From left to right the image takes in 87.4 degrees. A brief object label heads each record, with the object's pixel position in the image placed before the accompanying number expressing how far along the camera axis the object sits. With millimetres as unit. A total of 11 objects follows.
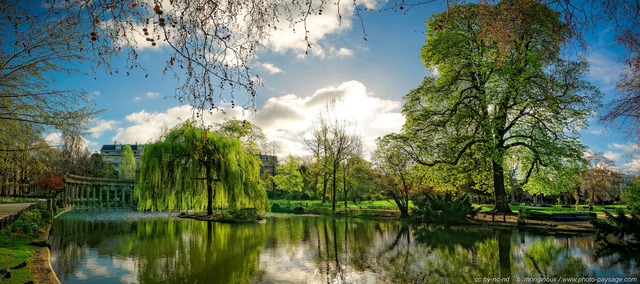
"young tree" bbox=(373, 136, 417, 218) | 24014
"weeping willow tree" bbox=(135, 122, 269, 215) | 22672
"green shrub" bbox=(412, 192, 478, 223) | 21312
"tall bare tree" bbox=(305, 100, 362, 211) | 36719
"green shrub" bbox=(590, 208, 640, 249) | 13500
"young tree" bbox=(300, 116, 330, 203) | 38688
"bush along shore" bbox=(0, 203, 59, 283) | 7105
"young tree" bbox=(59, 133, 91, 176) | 51094
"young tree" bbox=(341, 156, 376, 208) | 30922
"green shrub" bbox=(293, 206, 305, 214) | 33862
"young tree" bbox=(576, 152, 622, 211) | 34344
